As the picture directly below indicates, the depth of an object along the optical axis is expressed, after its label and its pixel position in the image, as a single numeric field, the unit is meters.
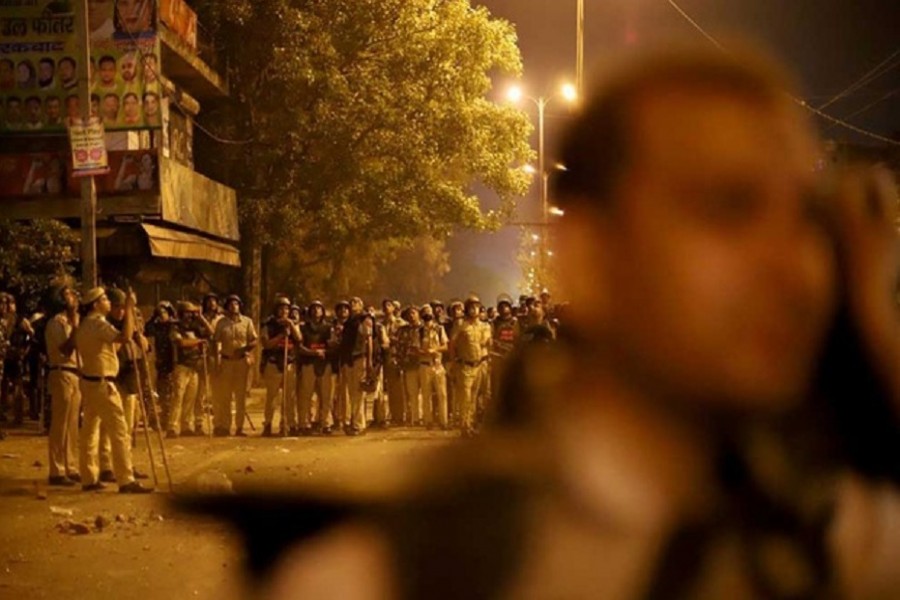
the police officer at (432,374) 16.89
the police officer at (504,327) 16.94
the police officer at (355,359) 16.36
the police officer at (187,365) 15.40
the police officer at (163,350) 15.40
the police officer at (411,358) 17.00
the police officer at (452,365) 16.73
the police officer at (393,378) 17.28
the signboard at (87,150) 12.91
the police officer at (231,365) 15.78
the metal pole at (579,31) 22.45
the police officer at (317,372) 16.14
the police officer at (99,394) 10.66
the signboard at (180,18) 21.72
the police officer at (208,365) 15.91
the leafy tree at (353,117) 24.52
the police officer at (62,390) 11.18
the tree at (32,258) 16.91
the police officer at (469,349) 16.45
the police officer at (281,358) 16.09
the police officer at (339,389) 16.41
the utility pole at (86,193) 13.14
